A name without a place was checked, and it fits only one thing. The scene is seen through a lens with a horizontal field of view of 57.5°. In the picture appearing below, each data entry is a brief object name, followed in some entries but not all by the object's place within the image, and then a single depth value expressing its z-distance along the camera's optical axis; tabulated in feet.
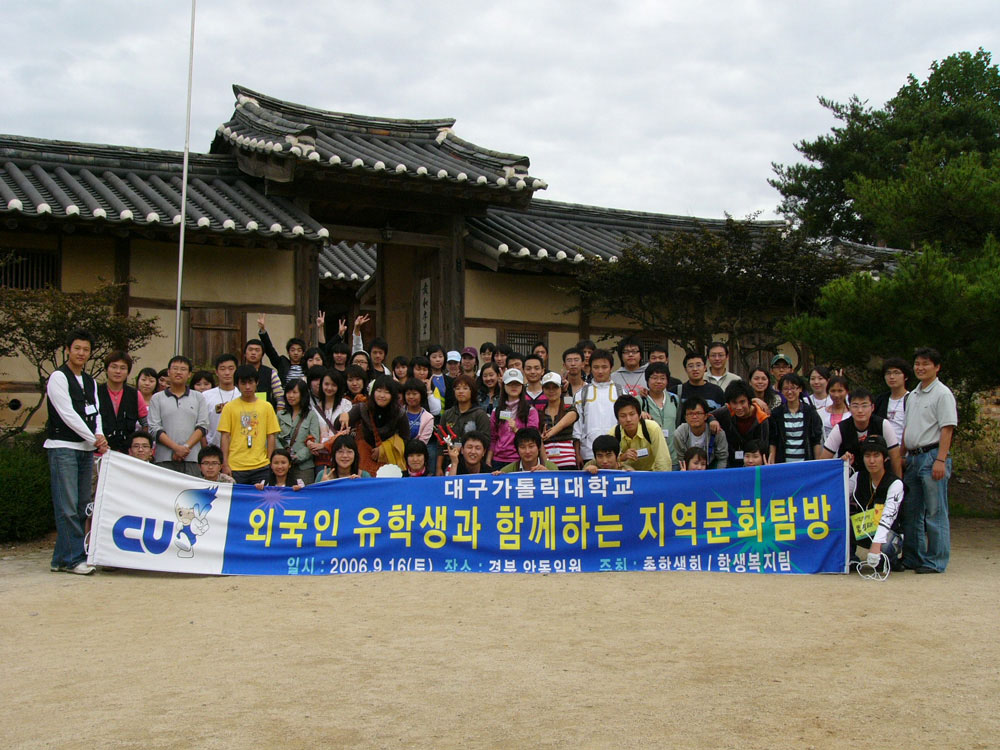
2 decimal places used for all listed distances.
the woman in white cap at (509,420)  24.89
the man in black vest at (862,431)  22.82
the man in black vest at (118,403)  23.68
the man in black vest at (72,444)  22.21
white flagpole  33.04
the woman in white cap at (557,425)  24.68
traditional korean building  36.06
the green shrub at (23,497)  27.50
